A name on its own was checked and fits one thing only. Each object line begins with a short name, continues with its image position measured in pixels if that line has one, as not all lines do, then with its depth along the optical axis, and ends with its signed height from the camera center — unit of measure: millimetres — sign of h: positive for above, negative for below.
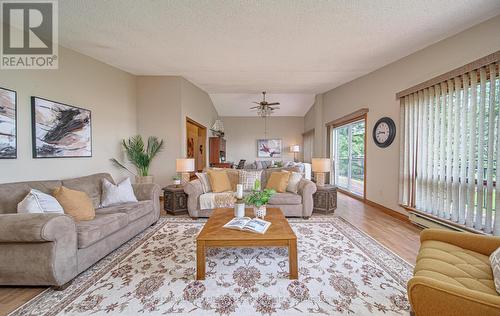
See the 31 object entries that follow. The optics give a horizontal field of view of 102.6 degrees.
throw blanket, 3414 -777
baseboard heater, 2684 -978
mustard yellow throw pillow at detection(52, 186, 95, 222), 2234 -543
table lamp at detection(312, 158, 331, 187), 3908 -265
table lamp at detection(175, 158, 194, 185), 3836 -185
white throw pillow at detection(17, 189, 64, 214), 1958 -479
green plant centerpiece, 2344 -528
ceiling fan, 6081 +1459
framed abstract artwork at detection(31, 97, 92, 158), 2721 +405
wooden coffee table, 1843 -793
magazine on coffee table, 2000 -730
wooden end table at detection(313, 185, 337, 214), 3746 -839
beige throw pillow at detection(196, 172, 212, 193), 3695 -495
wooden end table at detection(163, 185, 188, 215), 3699 -830
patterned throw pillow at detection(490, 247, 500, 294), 1086 -665
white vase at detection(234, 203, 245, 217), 2432 -664
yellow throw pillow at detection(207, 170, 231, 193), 3721 -481
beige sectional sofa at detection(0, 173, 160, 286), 1636 -773
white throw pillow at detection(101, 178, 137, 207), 2900 -556
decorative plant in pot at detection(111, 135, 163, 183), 4328 -3
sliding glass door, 5207 -39
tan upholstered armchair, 930 -712
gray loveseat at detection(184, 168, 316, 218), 3471 -814
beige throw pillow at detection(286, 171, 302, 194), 3717 -509
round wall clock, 3850 +451
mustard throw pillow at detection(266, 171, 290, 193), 3721 -496
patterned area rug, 1541 -1161
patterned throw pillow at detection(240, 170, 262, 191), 3860 -445
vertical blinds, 2312 +64
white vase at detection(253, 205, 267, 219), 2379 -668
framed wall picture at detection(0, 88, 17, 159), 2350 +394
